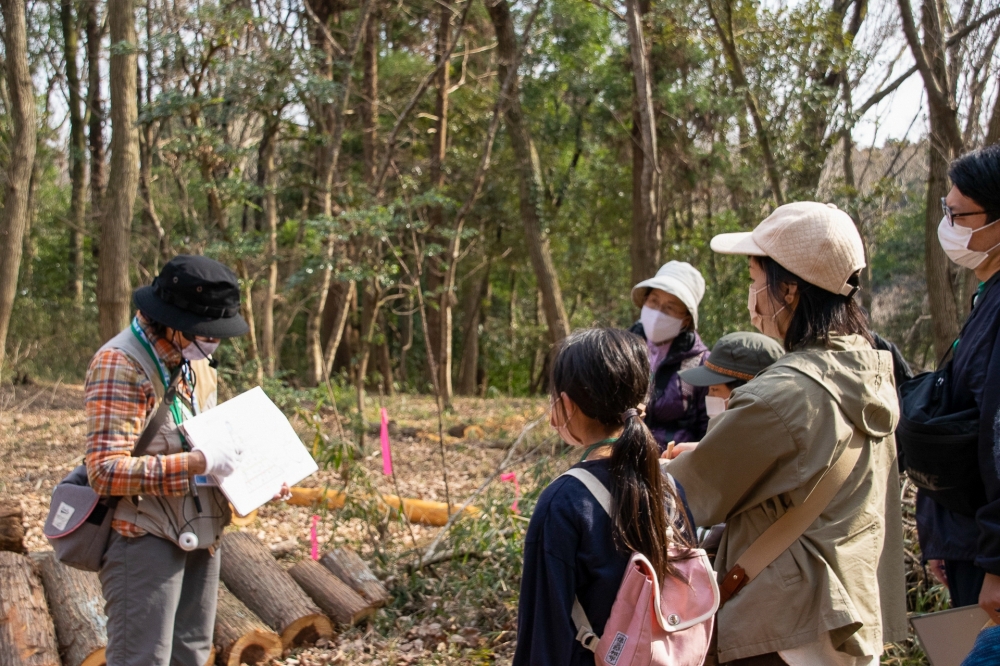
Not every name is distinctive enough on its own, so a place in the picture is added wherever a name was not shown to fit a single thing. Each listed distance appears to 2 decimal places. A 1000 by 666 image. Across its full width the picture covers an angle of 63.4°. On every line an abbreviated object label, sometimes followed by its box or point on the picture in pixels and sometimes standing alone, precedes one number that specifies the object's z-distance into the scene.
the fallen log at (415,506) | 6.88
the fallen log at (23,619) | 3.63
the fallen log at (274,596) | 4.39
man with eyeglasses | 2.09
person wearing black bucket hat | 2.70
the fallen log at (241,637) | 4.09
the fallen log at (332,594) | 4.59
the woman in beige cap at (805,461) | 1.98
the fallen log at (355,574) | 4.76
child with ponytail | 1.73
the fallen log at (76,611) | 3.78
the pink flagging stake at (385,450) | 4.80
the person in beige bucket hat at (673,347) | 3.69
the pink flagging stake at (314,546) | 5.15
